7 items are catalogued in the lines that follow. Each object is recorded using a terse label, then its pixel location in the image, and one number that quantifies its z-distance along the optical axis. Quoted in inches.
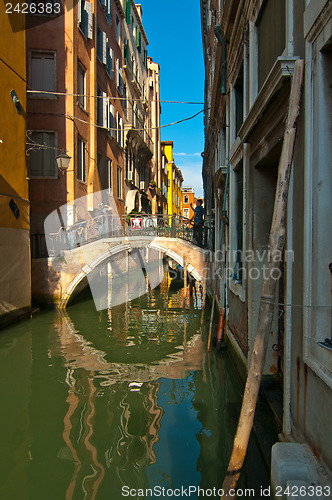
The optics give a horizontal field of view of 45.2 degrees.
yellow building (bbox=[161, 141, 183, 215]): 1779.0
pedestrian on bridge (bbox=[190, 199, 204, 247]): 529.4
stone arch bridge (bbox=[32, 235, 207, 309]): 492.1
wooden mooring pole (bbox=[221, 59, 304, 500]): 89.3
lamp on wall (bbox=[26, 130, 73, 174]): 434.0
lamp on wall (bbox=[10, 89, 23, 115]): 378.6
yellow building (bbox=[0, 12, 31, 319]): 365.1
